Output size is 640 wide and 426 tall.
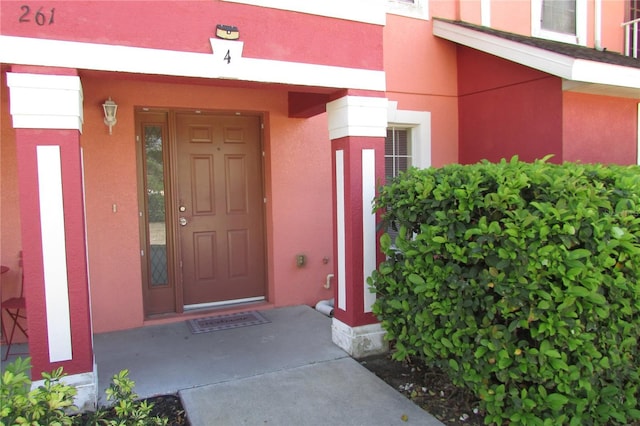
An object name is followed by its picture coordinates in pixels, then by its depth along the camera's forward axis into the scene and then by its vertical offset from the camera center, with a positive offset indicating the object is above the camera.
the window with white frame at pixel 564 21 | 6.82 +2.36
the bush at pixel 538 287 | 2.76 -0.64
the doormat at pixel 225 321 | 5.12 -1.48
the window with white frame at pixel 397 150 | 6.39 +0.48
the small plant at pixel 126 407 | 2.58 -1.19
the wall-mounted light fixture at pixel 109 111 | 4.76 +0.82
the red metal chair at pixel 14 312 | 4.30 -1.15
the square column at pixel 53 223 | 3.20 -0.20
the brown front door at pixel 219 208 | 5.45 -0.21
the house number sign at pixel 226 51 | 3.72 +1.11
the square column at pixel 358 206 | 4.31 -0.18
